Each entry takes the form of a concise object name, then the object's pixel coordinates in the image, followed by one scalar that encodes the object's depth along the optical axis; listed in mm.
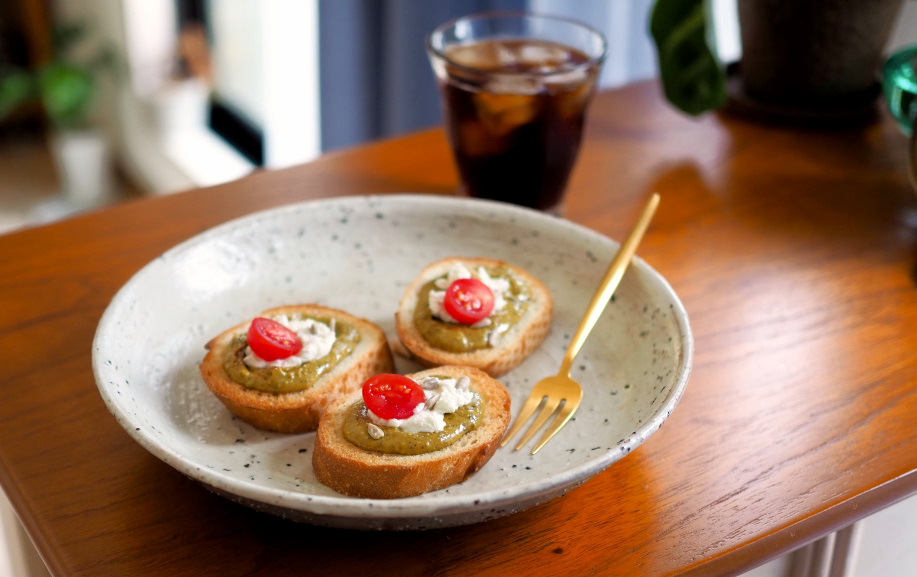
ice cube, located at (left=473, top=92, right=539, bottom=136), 707
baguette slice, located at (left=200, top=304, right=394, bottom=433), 594
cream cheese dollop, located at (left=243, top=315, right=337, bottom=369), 608
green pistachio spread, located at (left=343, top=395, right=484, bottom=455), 567
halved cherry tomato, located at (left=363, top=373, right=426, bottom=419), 576
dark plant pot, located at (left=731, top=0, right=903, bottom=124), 808
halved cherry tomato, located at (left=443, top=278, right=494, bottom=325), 635
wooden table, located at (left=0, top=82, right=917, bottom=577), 563
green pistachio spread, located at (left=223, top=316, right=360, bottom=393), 600
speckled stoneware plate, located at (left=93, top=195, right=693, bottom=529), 544
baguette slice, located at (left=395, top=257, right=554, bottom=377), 629
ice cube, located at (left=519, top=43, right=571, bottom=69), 726
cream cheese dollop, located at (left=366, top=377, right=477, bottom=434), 573
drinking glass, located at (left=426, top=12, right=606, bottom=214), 707
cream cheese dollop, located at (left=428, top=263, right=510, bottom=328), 639
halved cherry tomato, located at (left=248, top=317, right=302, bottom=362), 606
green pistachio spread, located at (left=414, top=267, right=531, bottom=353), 632
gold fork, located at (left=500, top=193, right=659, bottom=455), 602
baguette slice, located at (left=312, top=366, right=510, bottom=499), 560
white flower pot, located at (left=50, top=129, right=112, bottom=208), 1870
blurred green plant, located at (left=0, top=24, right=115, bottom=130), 1838
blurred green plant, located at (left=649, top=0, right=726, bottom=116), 805
